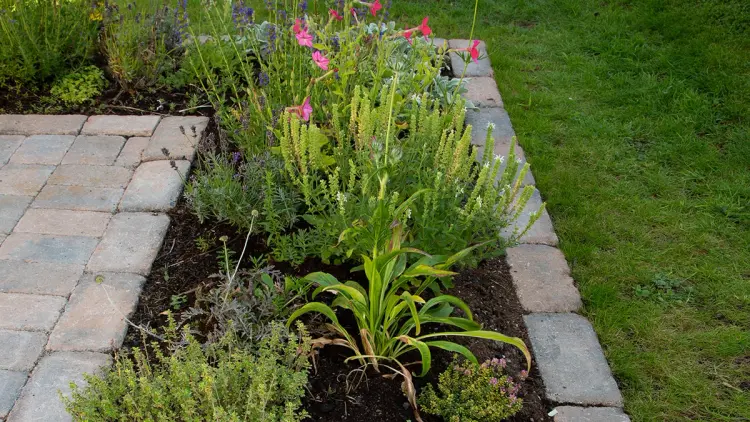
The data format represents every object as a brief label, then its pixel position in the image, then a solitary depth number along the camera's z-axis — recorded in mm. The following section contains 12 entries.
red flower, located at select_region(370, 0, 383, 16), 2842
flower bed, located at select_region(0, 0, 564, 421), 2260
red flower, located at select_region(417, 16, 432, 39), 2613
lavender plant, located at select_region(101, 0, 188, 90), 4070
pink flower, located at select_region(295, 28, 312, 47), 2852
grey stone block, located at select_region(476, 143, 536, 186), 3629
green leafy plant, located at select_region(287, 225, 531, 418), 2334
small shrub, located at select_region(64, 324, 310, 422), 2033
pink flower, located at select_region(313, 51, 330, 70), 2801
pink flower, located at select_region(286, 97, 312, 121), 2662
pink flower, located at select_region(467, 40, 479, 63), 2769
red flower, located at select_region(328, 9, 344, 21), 3352
